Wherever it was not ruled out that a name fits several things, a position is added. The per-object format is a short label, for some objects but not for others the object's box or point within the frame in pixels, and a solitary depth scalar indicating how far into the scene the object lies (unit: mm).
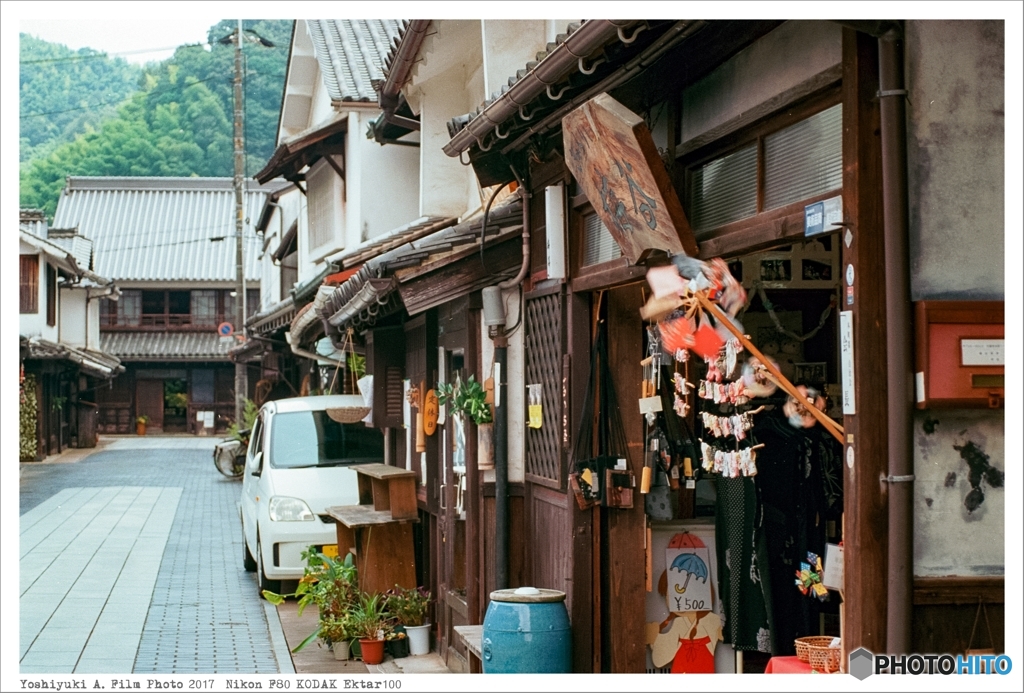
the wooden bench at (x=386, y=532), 11930
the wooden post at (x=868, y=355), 4586
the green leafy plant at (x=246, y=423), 33062
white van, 14656
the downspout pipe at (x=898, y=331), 4523
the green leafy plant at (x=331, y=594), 11203
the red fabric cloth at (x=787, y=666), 5691
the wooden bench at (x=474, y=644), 8516
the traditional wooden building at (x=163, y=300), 55656
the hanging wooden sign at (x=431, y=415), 11875
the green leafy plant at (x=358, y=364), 17469
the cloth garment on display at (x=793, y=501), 7879
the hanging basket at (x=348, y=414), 14742
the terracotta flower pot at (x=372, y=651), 11023
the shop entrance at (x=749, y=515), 7867
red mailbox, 4523
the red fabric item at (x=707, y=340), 5496
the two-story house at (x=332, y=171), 19594
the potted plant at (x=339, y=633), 11117
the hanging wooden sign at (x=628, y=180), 5828
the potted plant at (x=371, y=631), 11031
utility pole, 36344
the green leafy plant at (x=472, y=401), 9656
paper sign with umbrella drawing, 8164
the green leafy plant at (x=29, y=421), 36938
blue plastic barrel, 7418
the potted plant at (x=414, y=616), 11422
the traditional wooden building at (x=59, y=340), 37625
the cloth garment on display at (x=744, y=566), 7988
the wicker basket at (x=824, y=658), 5535
